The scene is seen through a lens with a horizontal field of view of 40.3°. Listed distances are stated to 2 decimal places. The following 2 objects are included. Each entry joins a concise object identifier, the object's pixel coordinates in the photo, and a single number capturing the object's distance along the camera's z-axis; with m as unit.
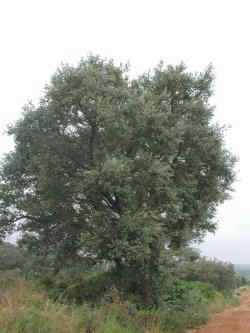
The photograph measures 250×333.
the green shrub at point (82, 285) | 12.25
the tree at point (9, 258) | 31.73
